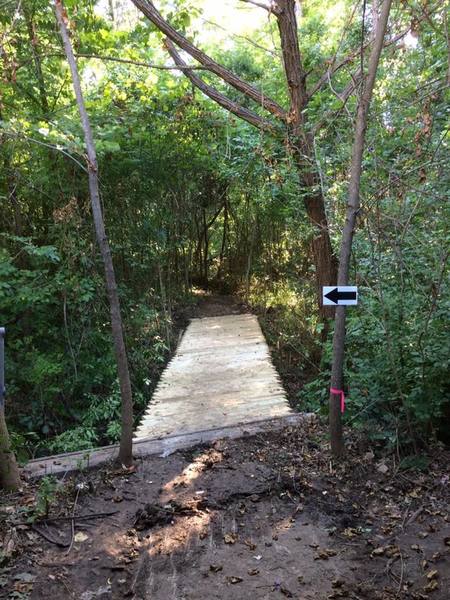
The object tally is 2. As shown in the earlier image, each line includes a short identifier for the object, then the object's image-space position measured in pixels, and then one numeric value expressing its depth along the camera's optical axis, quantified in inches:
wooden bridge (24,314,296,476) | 146.6
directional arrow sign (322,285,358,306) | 125.6
